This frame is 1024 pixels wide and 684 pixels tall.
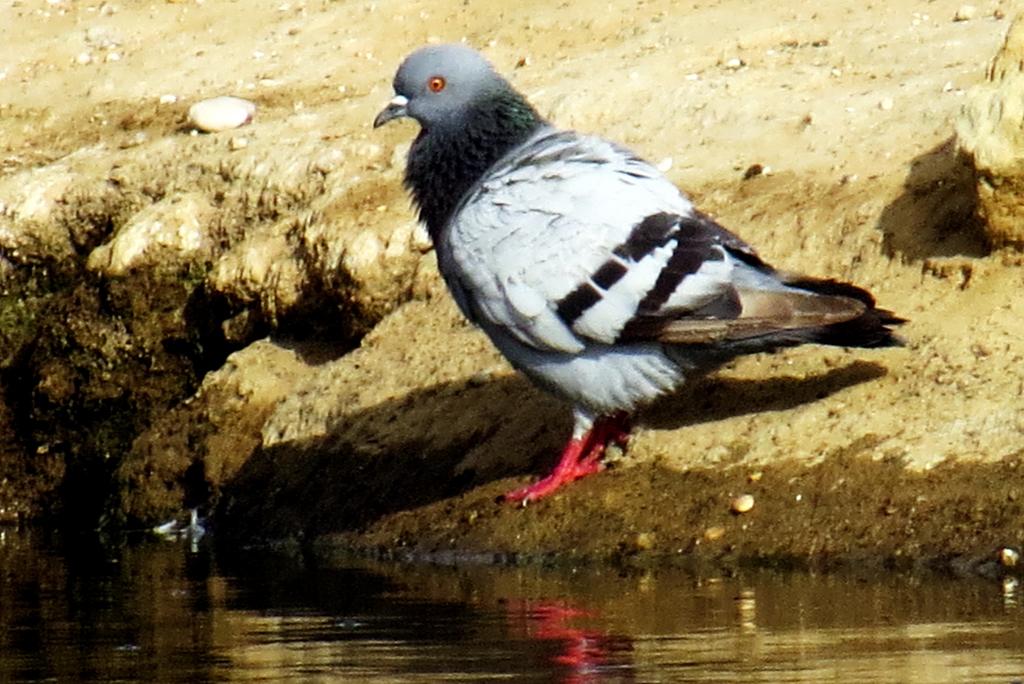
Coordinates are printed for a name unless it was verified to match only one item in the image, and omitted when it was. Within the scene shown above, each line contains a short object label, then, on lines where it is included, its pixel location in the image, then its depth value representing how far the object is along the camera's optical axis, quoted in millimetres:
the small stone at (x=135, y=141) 25469
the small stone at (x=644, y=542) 16266
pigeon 16219
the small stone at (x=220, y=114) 24828
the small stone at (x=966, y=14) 23727
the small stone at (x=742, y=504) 16172
